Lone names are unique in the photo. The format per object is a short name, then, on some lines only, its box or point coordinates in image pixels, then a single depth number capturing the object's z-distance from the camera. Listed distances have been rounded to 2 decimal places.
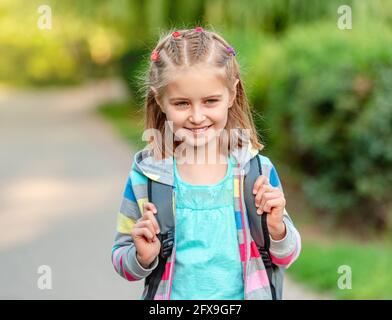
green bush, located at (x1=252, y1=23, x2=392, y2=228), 6.34
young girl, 2.29
